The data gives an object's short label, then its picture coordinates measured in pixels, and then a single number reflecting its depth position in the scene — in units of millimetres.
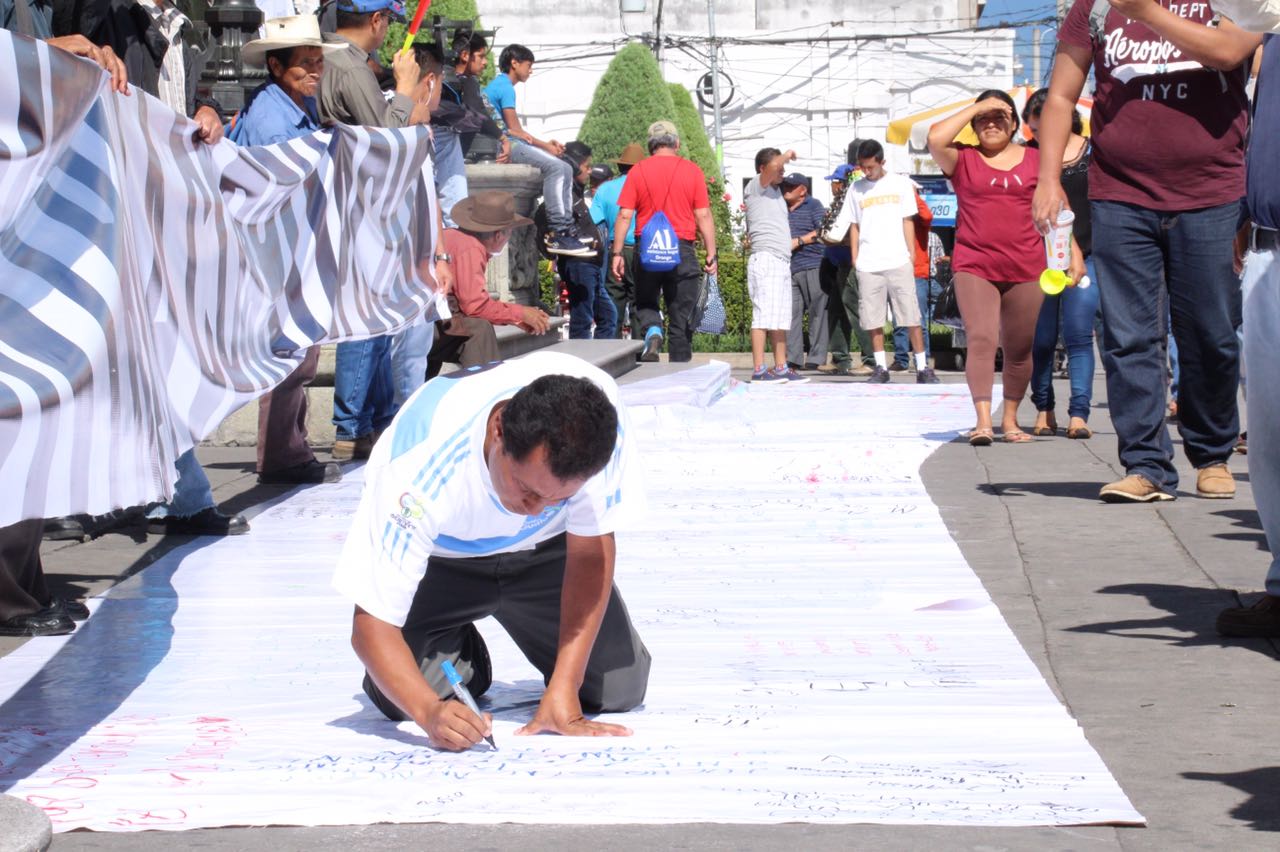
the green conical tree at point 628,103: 32875
